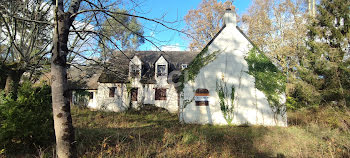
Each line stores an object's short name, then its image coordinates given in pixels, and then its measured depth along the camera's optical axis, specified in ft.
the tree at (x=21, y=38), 25.78
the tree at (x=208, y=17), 83.46
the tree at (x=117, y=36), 19.62
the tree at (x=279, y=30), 67.77
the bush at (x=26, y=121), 16.52
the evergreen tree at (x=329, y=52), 35.14
